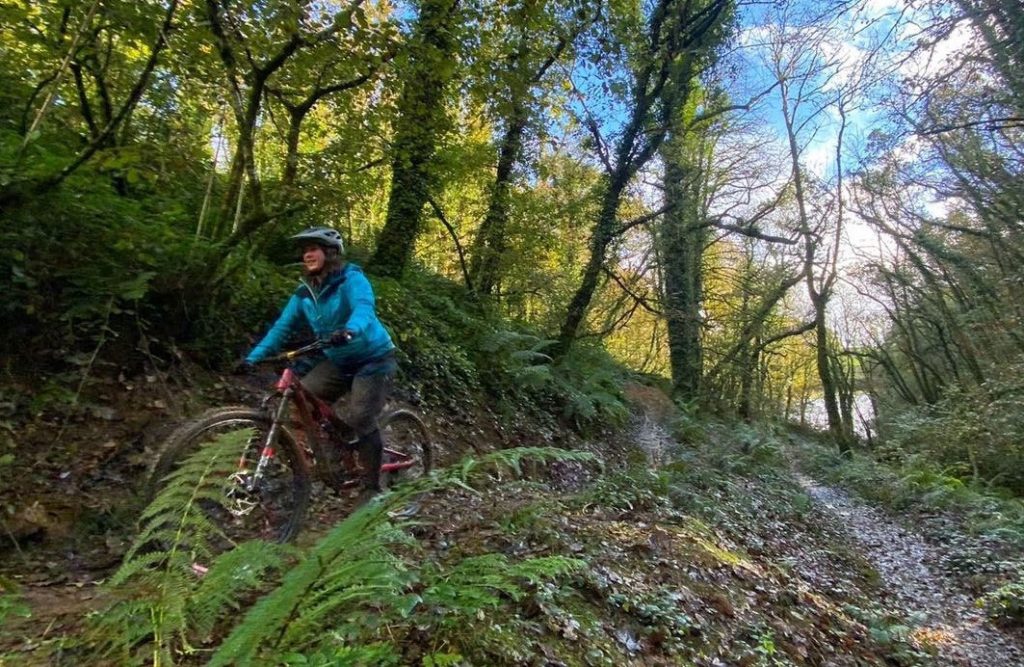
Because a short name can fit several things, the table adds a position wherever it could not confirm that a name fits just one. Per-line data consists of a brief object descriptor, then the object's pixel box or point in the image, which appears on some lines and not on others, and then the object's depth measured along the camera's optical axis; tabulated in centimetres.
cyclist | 442
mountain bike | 383
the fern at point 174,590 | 244
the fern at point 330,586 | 197
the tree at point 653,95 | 1209
